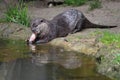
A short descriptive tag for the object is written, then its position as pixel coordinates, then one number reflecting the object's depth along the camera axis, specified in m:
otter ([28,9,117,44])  9.36
